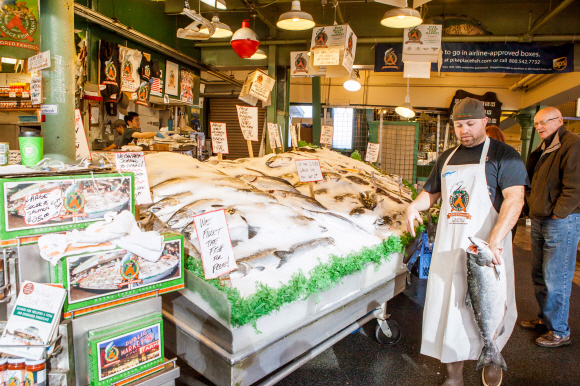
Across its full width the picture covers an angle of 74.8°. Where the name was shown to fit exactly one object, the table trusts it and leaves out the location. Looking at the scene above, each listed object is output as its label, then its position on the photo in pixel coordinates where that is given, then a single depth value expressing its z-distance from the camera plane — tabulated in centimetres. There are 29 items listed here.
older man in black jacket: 305
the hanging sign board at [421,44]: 648
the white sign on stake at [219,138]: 444
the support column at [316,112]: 875
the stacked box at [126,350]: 135
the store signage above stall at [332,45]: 591
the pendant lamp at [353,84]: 908
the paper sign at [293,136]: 585
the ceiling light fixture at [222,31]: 596
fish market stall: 174
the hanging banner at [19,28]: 381
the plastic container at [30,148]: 179
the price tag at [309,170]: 307
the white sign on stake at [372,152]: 685
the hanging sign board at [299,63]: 763
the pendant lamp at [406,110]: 775
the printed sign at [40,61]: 202
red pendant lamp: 489
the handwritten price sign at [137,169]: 193
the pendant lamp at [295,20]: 525
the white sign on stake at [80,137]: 242
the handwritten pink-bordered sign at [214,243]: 164
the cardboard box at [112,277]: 132
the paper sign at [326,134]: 756
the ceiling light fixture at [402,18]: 518
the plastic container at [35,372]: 126
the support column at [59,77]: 202
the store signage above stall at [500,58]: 742
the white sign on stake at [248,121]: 488
